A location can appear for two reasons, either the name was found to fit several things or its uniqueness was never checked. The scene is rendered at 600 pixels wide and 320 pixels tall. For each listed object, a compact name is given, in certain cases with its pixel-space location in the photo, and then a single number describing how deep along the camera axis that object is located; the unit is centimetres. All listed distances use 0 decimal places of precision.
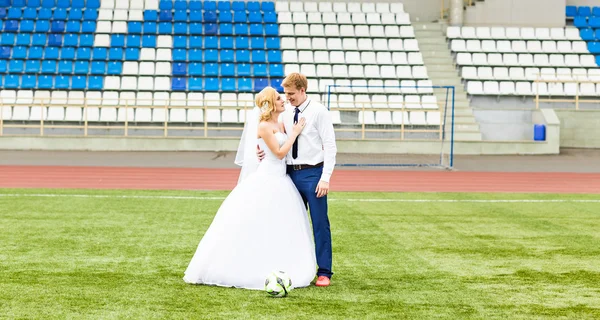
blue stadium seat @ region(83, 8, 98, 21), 3659
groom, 818
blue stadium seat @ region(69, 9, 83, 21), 3653
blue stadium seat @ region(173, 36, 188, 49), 3506
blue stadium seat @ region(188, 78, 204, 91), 3266
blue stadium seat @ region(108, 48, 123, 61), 3397
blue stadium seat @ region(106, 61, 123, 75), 3312
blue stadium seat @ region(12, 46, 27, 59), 3391
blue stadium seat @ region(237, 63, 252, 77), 3338
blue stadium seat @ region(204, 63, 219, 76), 3344
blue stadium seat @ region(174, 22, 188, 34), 3598
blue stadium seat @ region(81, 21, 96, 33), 3556
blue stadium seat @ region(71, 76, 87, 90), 3231
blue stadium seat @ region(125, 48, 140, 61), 3409
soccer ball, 770
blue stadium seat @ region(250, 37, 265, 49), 3503
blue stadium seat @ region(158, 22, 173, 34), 3596
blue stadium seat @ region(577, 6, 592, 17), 3931
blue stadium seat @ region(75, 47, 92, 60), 3397
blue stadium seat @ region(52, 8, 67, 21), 3638
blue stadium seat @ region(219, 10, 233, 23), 3684
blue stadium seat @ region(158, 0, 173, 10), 3778
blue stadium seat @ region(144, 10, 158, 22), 3686
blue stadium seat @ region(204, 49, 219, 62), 3428
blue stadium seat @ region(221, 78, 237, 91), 3266
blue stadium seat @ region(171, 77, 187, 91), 3272
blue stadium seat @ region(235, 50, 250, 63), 3424
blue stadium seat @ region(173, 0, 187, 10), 3781
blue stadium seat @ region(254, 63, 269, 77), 3331
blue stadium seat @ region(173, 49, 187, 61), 3425
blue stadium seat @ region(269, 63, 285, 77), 3331
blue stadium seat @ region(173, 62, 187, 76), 3341
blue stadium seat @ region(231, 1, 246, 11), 3794
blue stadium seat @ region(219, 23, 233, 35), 3605
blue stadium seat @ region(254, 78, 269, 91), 3298
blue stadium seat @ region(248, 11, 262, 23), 3688
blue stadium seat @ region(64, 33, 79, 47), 3472
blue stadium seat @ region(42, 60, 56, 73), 3309
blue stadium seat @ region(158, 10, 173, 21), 3694
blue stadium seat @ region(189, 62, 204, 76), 3341
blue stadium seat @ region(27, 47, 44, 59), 3396
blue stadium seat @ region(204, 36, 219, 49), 3512
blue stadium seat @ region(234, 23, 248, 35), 3612
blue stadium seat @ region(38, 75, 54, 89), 3238
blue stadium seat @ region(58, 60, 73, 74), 3316
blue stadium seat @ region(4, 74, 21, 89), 3231
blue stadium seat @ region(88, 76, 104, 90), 3238
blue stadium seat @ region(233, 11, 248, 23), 3691
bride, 814
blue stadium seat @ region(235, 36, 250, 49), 3519
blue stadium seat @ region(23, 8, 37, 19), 3642
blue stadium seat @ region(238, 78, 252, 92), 3272
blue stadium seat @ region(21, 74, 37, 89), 3236
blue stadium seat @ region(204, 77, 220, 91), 3269
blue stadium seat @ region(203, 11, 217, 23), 3688
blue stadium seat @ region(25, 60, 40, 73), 3307
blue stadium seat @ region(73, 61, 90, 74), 3316
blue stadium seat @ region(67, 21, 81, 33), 3556
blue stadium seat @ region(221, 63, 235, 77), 3334
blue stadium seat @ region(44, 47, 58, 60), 3394
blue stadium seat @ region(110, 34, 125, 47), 3484
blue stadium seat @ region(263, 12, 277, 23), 3681
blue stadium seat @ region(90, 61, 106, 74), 3312
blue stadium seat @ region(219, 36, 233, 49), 3518
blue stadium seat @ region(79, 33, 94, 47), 3478
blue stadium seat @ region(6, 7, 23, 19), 3644
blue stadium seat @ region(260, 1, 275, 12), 3797
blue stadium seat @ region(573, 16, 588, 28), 3803
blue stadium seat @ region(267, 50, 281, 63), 3412
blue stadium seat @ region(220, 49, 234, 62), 3428
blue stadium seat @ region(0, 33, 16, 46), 3459
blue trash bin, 3025
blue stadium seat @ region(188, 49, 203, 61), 3429
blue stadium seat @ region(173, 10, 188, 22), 3691
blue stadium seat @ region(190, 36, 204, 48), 3512
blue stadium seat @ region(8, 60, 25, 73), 3309
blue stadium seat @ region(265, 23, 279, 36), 3600
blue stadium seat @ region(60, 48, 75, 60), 3394
